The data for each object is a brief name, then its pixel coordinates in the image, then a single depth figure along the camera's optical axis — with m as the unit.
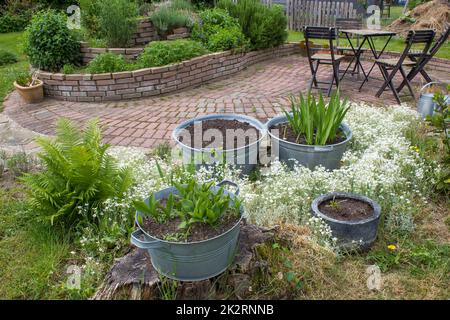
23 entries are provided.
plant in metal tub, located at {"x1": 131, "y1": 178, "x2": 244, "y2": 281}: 2.10
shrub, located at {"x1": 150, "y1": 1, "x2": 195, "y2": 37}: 7.05
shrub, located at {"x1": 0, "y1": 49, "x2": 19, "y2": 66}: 8.50
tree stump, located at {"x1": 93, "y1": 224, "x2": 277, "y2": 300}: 2.26
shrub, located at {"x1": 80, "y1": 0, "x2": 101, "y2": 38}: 6.92
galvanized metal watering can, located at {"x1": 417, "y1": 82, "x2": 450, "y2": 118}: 4.95
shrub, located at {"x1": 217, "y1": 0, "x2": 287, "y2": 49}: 7.93
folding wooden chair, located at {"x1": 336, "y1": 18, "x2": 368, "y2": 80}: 8.10
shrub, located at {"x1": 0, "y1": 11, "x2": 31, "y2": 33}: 12.10
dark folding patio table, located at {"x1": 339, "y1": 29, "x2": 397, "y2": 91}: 6.30
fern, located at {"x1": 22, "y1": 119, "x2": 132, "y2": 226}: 2.86
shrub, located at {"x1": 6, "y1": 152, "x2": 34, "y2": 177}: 3.89
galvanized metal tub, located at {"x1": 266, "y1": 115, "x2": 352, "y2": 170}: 3.59
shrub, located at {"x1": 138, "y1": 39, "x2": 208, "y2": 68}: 6.25
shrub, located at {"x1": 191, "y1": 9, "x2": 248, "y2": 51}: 7.21
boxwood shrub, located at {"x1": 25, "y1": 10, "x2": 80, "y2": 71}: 6.23
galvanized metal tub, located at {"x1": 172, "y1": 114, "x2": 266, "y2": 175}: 3.45
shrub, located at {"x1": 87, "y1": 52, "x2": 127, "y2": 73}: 6.06
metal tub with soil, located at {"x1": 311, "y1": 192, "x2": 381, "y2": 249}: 2.76
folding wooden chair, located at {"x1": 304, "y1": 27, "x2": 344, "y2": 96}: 5.85
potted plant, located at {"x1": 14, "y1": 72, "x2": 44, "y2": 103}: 5.95
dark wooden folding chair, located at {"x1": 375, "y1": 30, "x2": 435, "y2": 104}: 5.63
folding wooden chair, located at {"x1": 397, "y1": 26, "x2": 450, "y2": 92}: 5.96
